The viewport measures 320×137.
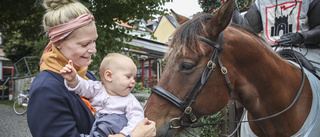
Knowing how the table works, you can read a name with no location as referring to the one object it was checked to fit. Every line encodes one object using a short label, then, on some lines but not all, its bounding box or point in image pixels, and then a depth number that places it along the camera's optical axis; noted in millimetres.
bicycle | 10695
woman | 1140
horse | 1689
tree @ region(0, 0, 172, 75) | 5793
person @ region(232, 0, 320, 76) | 2324
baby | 1293
